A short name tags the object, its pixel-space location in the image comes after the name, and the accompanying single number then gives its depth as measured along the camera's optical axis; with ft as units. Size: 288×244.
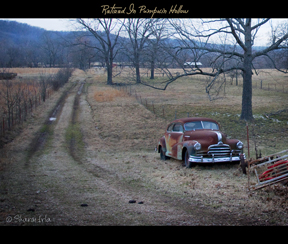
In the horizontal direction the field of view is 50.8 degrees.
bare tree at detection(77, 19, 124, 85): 145.85
